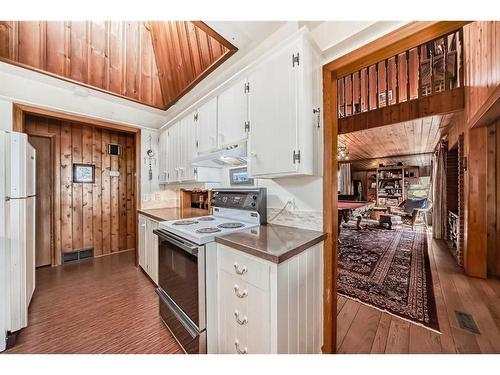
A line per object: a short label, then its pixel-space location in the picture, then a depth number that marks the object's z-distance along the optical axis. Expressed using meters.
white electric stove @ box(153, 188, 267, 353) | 1.30
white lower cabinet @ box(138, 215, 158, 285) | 2.44
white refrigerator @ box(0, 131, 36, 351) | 1.48
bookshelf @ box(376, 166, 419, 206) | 8.23
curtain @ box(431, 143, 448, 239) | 4.43
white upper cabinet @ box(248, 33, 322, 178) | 1.26
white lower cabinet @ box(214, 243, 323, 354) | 1.01
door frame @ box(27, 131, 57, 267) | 3.17
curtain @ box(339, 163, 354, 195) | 9.20
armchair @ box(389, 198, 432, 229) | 5.61
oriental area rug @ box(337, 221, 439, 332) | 2.00
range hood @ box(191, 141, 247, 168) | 1.79
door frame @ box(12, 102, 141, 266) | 2.14
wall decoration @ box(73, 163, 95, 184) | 3.39
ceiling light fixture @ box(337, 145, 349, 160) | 5.14
